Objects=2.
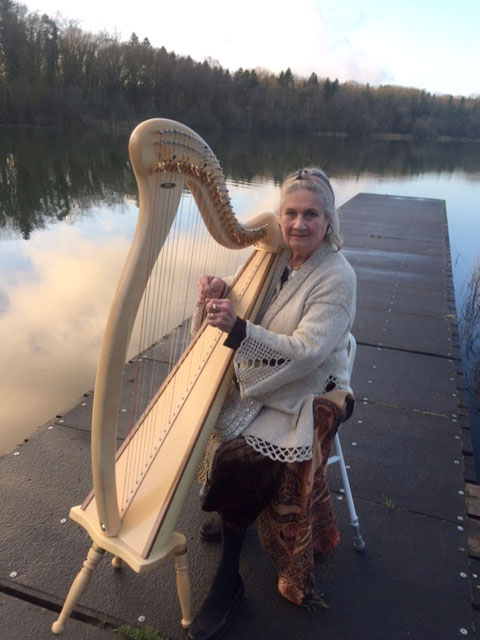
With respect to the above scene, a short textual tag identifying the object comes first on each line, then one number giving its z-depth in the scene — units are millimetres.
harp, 1095
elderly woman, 1520
